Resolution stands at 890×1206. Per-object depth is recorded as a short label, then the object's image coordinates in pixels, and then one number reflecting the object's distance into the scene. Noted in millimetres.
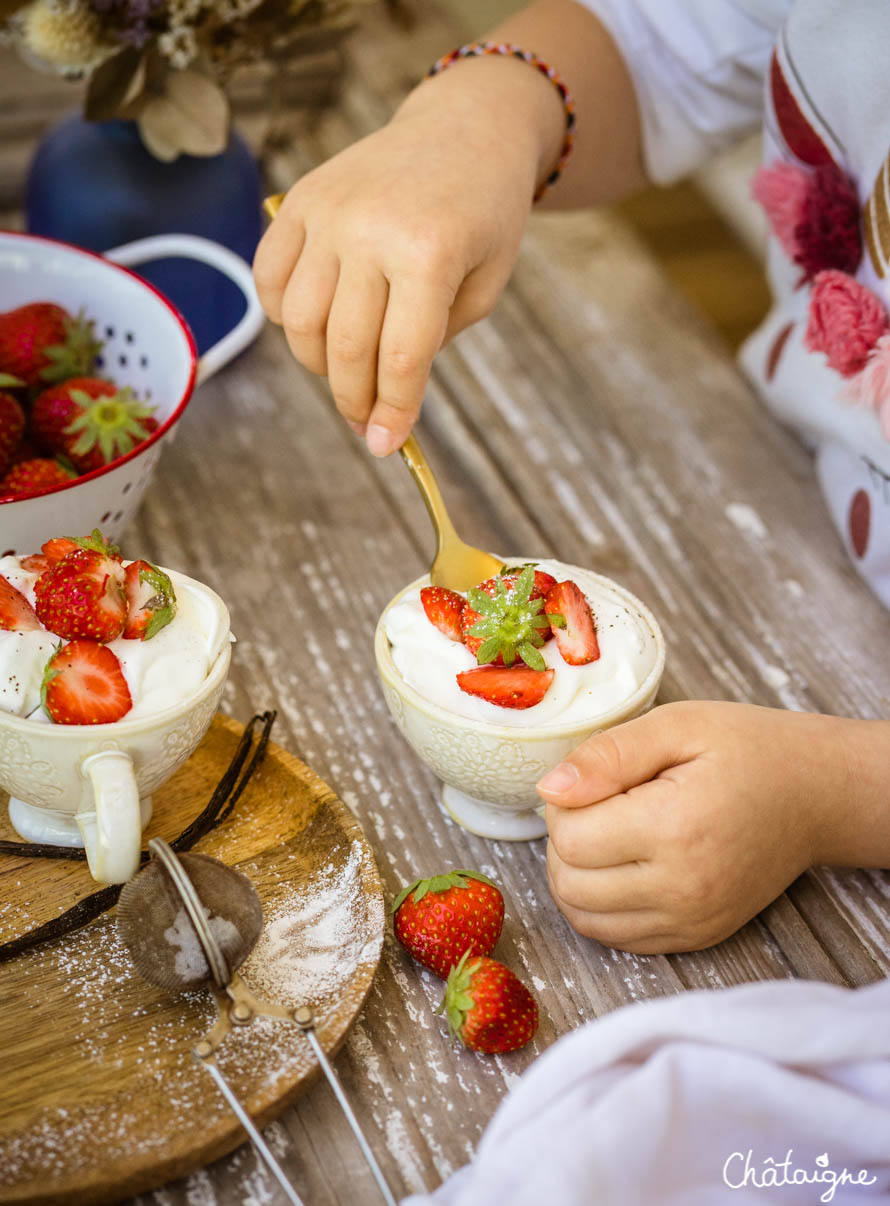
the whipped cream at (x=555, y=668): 655
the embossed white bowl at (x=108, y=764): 577
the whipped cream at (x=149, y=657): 599
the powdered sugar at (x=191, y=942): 562
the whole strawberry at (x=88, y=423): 857
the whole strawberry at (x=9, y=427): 846
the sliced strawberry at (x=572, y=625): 668
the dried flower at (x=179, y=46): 1035
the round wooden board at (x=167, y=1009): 533
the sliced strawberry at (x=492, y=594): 669
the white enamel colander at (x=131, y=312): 884
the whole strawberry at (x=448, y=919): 630
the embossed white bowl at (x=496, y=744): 640
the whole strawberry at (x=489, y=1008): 592
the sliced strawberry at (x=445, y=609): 690
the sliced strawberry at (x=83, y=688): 586
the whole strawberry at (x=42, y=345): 918
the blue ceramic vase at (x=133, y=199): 1094
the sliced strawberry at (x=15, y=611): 612
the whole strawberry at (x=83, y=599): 602
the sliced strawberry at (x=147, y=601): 627
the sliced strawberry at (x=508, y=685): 646
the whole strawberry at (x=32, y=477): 819
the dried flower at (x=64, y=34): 1019
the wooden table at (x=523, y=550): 615
